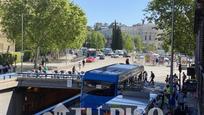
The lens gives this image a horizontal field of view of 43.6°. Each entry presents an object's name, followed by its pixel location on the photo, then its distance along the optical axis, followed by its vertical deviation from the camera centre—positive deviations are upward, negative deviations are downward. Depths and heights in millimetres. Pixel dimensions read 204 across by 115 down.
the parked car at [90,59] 50127 -1344
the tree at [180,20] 27852 +3739
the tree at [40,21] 34134 +4226
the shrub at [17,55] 42153 -502
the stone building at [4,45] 47192 +1410
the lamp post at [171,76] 17111 -1616
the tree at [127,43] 92832 +3719
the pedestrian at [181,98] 14694 -3243
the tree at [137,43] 106724 +4266
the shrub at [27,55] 46903 -463
